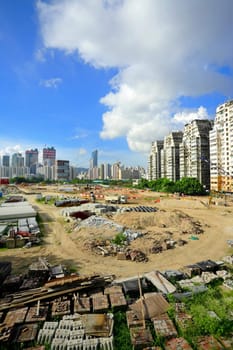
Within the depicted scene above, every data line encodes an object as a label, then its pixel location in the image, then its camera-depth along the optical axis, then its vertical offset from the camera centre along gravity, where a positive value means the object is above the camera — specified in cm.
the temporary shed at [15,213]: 2138 -352
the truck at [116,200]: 3866 -395
